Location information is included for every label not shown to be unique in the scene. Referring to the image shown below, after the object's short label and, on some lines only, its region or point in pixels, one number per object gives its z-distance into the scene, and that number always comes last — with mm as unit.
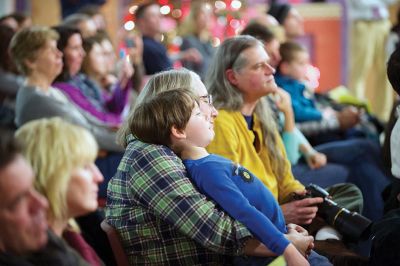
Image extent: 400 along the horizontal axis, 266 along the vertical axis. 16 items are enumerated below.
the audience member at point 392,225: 3371
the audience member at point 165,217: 2958
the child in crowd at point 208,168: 2994
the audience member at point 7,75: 5790
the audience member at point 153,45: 7505
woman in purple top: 5529
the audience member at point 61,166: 2334
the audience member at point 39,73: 4752
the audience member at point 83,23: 6825
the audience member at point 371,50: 10367
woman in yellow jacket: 3988
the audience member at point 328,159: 4898
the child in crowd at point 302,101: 5859
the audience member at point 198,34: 8236
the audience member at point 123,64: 6488
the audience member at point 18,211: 2074
